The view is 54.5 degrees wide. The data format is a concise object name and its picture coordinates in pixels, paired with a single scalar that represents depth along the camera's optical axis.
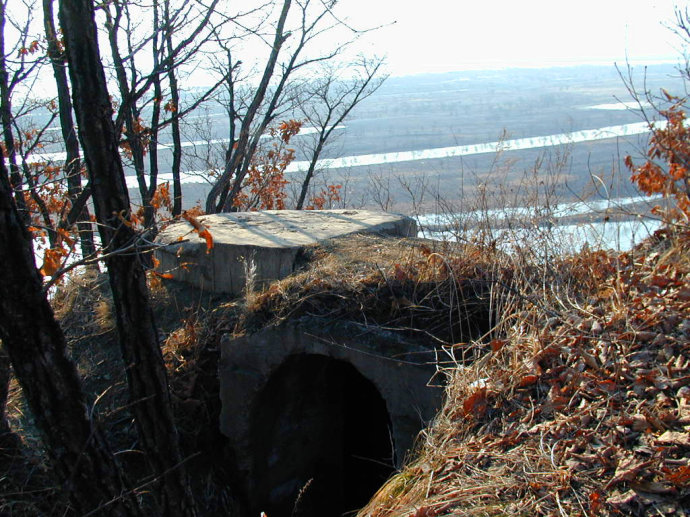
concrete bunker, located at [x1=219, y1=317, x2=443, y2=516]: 4.54
